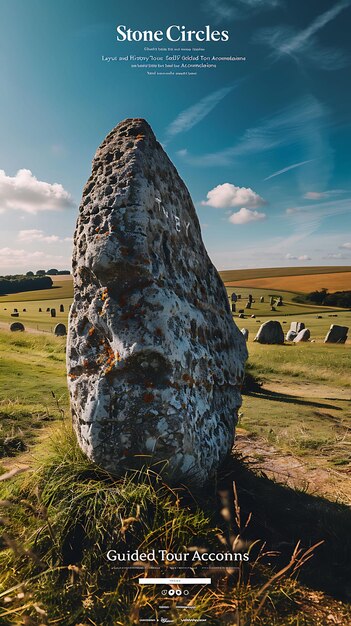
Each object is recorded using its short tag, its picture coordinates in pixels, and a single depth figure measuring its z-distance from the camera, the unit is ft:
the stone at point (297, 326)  92.94
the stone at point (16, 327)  102.16
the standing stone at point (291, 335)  87.59
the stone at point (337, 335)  71.00
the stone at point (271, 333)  73.67
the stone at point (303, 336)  79.10
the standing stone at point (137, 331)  12.51
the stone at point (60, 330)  97.50
